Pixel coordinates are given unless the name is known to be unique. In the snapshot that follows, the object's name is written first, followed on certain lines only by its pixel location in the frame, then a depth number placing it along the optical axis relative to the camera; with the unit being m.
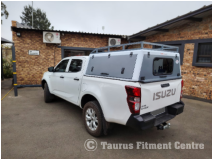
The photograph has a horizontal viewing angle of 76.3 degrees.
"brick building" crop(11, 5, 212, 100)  6.04
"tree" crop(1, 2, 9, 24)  14.23
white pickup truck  2.26
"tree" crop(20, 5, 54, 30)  34.12
